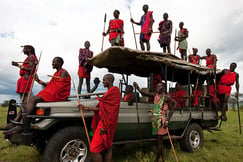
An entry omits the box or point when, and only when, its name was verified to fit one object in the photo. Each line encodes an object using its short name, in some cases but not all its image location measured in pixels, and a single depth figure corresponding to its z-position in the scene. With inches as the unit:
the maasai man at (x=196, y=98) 253.4
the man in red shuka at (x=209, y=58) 328.8
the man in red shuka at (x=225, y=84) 283.0
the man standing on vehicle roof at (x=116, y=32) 273.3
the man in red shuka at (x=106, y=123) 123.6
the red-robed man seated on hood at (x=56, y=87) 157.2
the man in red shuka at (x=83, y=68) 264.0
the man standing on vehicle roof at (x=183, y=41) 350.2
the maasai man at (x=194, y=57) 348.5
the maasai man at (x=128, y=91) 233.8
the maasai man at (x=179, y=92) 275.0
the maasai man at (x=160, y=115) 173.2
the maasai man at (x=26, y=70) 192.1
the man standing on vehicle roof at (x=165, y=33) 308.8
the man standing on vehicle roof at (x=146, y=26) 289.3
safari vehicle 139.3
